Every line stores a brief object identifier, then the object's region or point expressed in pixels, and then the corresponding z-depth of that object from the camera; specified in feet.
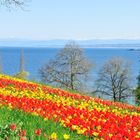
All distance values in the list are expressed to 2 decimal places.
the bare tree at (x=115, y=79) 275.39
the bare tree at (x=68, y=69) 261.85
